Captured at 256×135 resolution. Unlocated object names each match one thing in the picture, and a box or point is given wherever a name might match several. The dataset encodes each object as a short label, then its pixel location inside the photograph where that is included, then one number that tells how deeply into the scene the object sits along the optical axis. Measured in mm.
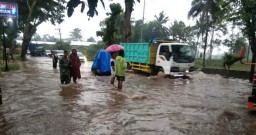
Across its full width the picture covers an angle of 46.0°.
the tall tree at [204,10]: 32625
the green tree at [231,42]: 37341
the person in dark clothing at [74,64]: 11758
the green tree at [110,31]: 25419
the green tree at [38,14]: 31578
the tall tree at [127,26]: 23861
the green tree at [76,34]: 107838
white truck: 16859
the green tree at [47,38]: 106838
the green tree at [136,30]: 53666
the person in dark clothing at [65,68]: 11375
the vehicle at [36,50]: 51491
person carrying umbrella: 10505
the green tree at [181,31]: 47150
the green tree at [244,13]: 14920
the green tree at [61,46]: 57456
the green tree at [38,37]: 108425
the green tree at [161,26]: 53928
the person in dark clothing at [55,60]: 22125
